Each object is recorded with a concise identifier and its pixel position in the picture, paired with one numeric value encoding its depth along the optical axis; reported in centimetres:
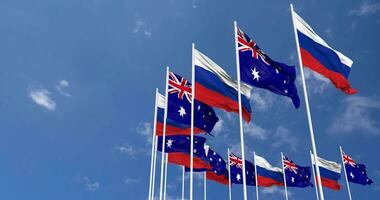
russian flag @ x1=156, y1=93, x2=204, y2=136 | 2453
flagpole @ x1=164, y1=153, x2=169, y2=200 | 2819
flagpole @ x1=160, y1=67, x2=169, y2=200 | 2289
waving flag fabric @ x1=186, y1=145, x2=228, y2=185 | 3083
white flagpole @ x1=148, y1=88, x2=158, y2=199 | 2646
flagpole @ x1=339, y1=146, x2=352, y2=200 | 3766
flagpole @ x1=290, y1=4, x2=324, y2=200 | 1292
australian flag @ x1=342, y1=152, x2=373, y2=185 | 3797
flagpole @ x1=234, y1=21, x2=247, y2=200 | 1486
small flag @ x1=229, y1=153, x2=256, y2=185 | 3434
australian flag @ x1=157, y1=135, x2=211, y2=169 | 2472
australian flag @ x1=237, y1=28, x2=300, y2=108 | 1709
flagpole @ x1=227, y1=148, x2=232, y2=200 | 3278
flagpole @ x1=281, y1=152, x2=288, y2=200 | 3484
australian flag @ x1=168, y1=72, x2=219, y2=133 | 2083
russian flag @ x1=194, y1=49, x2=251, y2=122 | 1891
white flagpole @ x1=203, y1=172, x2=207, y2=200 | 3650
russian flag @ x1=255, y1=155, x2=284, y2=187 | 3512
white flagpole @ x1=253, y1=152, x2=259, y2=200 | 3450
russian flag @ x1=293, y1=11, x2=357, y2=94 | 1645
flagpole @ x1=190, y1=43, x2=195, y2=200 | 1795
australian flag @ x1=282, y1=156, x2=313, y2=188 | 3681
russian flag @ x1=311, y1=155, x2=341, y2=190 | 3625
